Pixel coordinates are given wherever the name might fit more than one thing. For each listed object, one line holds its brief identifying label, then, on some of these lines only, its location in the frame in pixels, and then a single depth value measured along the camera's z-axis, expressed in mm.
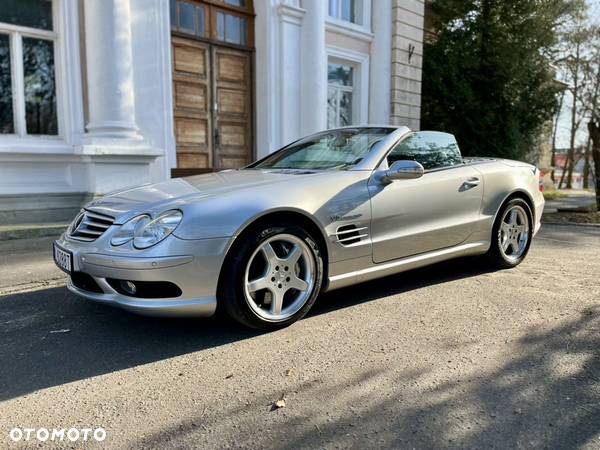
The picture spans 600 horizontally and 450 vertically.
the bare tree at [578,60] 11047
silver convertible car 3000
